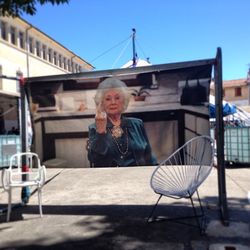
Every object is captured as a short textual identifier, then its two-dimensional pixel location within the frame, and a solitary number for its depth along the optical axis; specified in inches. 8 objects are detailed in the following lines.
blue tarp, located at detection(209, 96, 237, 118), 481.7
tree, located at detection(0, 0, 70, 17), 152.7
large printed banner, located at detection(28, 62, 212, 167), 184.6
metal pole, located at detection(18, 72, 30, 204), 202.0
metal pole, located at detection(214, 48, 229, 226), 164.5
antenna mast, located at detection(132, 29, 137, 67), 645.7
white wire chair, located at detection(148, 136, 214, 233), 159.5
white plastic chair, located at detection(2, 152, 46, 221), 171.8
